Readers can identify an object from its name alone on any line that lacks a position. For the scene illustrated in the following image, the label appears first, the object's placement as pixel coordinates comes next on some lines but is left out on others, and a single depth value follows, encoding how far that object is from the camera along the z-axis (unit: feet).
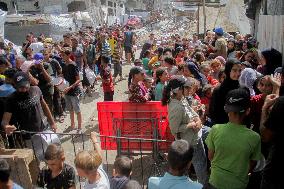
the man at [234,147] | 8.80
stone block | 12.87
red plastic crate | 15.86
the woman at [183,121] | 12.26
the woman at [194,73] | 17.82
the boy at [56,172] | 10.11
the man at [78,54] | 29.64
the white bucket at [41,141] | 14.31
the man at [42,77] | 20.06
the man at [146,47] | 33.25
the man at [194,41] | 42.11
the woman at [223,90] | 12.13
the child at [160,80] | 17.60
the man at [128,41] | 46.12
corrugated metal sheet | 21.24
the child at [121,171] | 9.33
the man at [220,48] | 25.35
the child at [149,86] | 18.61
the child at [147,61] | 26.57
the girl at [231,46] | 26.25
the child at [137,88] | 16.02
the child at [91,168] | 9.11
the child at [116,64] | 35.12
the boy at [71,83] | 21.00
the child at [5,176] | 8.62
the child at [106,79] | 22.01
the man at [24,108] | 13.78
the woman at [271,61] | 15.10
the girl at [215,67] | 19.27
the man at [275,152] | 7.74
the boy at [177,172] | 7.89
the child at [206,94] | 15.91
